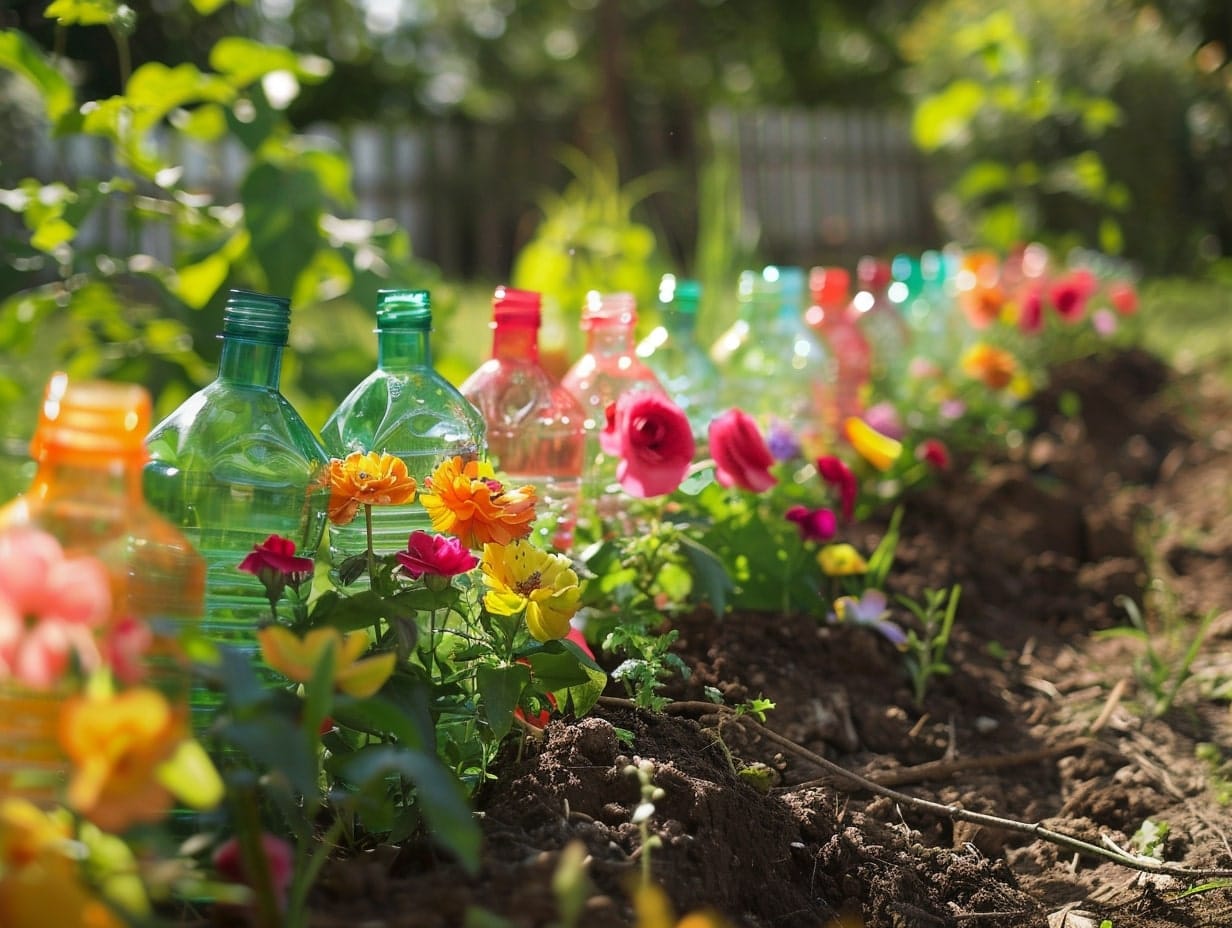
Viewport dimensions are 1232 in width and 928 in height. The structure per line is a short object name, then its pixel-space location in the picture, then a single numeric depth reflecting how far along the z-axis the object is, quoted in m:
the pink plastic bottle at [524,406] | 1.98
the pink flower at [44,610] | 0.89
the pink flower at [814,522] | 2.10
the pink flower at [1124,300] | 4.82
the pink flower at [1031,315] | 4.23
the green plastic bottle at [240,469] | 1.39
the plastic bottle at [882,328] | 3.69
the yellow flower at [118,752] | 0.86
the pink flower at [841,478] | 2.23
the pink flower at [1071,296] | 4.27
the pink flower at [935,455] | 2.78
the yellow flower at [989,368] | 3.67
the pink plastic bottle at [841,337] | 3.48
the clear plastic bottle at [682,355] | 2.55
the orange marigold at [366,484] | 1.35
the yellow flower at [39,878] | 0.83
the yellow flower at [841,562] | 2.19
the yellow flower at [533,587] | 1.39
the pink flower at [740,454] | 1.94
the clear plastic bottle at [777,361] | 3.03
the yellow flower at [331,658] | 1.03
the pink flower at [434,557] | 1.30
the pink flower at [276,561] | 1.21
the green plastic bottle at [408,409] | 1.65
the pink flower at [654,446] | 1.75
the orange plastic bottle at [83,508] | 1.04
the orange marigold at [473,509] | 1.39
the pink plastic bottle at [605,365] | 2.22
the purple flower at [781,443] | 2.40
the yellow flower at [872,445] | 2.61
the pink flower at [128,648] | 0.93
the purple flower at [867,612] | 2.15
